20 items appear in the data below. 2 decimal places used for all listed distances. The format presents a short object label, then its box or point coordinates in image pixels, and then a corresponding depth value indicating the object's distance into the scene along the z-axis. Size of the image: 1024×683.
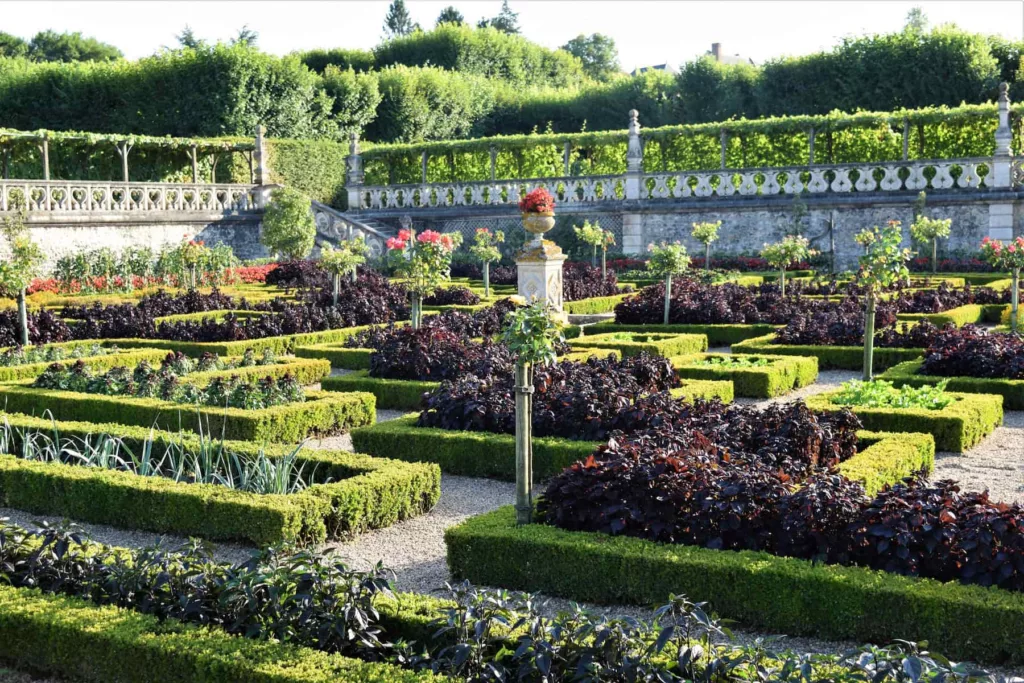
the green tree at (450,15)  72.19
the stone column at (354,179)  36.19
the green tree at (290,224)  27.50
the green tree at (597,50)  83.69
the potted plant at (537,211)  16.64
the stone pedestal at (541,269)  16.91
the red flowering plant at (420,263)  14.71
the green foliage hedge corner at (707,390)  10.46
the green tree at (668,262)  16.38
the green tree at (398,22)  82.00
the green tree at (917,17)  73.75
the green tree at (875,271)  11.61
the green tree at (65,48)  60.09
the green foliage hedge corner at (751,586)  5.21
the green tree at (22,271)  14.33
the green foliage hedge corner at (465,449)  8.56
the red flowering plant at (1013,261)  14.21
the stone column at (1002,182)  26.05
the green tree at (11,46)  55.62
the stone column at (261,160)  34.19
